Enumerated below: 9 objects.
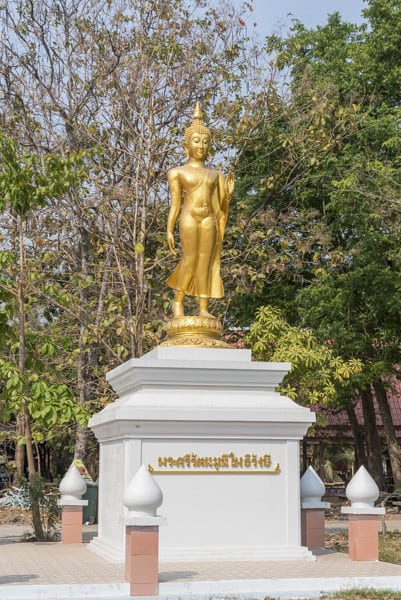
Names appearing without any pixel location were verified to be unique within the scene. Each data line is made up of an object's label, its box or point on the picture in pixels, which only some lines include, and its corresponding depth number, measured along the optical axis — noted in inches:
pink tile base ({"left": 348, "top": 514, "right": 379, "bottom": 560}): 398.9
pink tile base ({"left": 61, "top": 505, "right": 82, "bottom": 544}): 495.2
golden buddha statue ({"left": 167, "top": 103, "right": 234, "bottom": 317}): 460.8
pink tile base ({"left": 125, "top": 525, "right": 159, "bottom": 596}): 319.6
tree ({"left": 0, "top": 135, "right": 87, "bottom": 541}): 448.8
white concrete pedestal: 402.9
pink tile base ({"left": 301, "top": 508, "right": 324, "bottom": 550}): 452.8
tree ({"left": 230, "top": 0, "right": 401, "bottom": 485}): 764.6
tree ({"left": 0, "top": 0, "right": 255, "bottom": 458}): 697.0
